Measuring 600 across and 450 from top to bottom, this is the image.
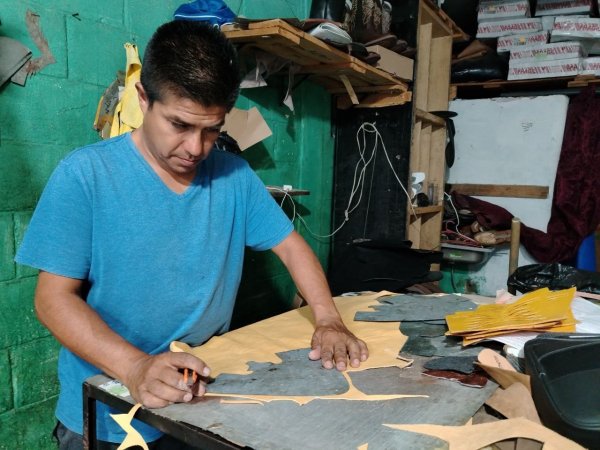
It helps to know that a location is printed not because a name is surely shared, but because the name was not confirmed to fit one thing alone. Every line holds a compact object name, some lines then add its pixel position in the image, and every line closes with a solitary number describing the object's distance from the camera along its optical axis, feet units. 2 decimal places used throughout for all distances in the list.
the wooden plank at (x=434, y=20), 10.74
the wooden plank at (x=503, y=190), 13.47
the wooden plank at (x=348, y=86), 8.95
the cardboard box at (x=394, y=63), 8.84
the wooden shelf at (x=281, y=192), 7.63
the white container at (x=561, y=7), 12.41
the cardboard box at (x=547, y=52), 12.05
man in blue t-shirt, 3.09
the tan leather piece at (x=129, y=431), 2.60
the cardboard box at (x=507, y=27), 12.93
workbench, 2.35
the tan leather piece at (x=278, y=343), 3.40
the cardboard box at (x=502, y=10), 13.03
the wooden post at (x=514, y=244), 8.88
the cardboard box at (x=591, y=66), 11.98
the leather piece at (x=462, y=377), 3.03
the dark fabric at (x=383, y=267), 7.84
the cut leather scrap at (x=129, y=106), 5.14
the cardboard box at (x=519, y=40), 12.69
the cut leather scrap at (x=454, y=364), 3.24
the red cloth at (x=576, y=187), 12.47
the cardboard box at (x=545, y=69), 12.07
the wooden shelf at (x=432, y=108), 11.25
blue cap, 6.09
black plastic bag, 5.74
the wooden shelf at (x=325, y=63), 6.27
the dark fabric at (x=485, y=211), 13.25
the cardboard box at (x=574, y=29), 11.87
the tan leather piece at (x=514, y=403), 2.61
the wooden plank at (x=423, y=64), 11.01
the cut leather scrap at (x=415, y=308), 4.44
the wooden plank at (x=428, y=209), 10.88
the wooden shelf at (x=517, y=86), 12.35
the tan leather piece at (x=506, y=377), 2.81
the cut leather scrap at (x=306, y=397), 2.76
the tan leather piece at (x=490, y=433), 2.30
